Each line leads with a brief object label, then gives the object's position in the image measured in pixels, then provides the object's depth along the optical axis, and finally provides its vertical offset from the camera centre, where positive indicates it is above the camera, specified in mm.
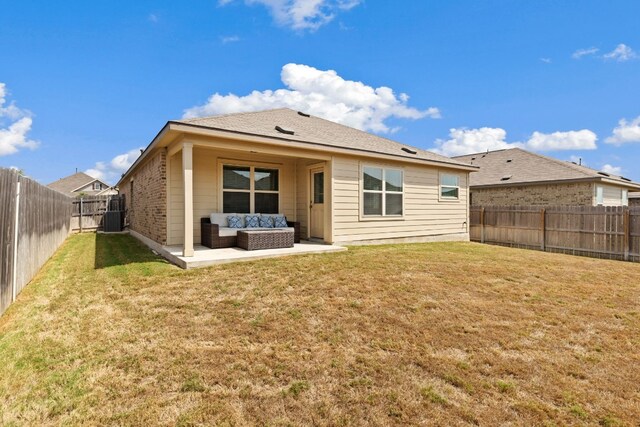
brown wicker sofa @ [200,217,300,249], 7922 -726
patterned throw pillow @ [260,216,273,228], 8820 -397
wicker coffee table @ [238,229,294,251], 7535 -754
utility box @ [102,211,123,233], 15352 -673
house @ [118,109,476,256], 7664 +834
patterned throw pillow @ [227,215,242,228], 8461 -360
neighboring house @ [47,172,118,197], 41312 +2984
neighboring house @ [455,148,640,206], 14414 +1161
